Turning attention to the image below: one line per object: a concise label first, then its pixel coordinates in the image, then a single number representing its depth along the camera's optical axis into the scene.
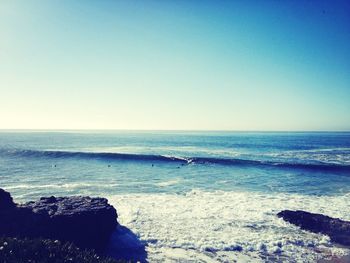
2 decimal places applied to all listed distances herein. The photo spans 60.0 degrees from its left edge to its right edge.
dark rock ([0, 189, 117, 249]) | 11.06
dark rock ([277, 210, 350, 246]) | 13.81
